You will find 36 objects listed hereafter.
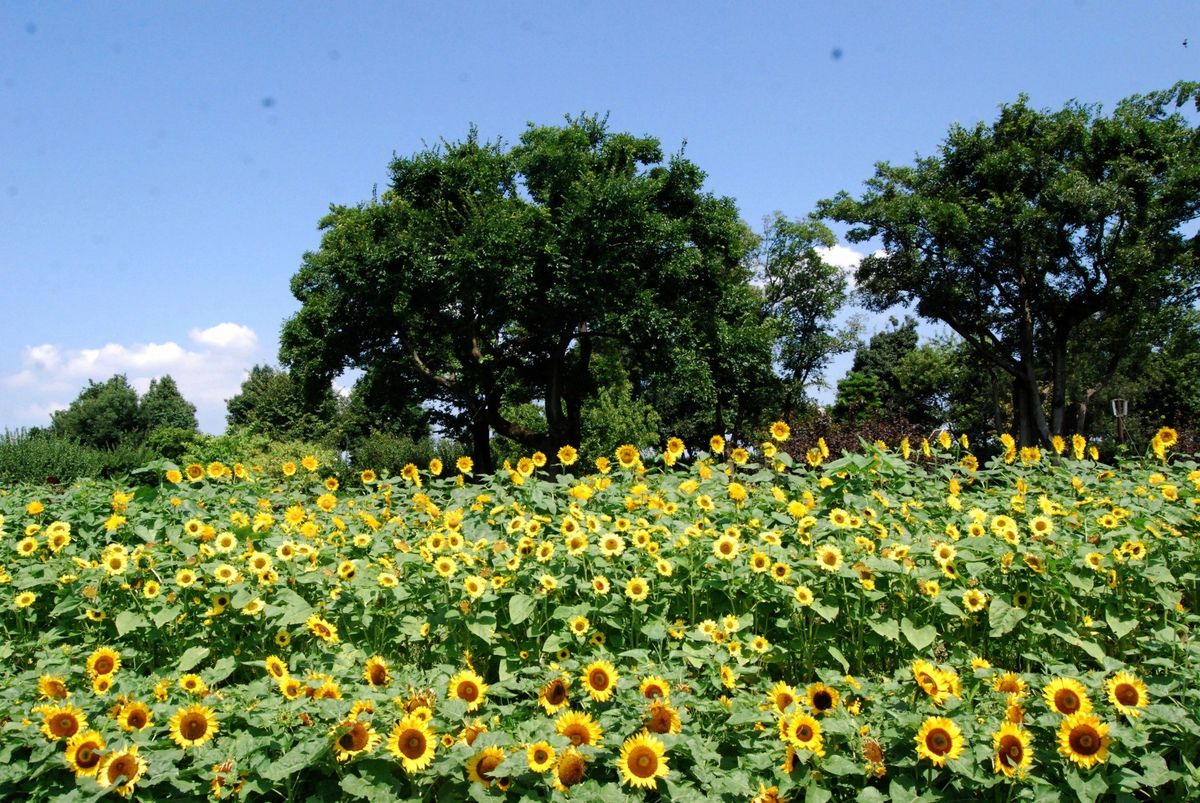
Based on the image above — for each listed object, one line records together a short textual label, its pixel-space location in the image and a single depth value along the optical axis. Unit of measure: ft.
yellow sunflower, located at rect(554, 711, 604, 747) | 7.05
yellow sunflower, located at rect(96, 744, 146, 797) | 7.14
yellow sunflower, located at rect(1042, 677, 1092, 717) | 7.20
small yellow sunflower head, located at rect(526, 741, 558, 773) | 6.66
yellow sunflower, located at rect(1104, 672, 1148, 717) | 7.44
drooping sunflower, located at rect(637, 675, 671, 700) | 7.65
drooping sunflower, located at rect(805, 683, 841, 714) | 7.57
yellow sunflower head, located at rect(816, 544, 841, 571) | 9.44
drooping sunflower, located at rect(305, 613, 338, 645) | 9.40
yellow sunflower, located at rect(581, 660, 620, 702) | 7.69
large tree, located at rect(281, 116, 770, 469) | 56.44
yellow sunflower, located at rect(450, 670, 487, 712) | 7.80
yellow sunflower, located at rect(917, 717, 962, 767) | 6.99
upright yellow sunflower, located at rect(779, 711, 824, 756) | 7.06
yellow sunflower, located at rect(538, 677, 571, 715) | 7.73
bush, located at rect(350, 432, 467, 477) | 96.53
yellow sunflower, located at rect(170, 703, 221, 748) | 7.55
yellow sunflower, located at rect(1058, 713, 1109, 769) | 6.95
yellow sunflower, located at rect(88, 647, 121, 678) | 9.09
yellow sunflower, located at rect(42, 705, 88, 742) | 7.69
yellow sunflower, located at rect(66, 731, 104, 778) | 7.30
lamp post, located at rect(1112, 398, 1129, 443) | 41.32
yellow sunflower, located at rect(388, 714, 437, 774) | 6.88
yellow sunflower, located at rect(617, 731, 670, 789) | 6.72
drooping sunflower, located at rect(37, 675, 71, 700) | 8.39
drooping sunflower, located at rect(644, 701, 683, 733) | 7.14
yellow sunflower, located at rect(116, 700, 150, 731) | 7.76
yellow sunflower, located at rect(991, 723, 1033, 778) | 6.91
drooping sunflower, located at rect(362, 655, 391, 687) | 8.16
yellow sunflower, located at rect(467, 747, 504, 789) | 6.73
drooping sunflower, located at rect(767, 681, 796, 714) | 7.59
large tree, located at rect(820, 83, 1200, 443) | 64.59
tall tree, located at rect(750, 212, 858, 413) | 101.09
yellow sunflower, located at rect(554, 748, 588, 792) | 6.71
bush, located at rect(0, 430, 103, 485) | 52.80
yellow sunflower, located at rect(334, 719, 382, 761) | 7.03
